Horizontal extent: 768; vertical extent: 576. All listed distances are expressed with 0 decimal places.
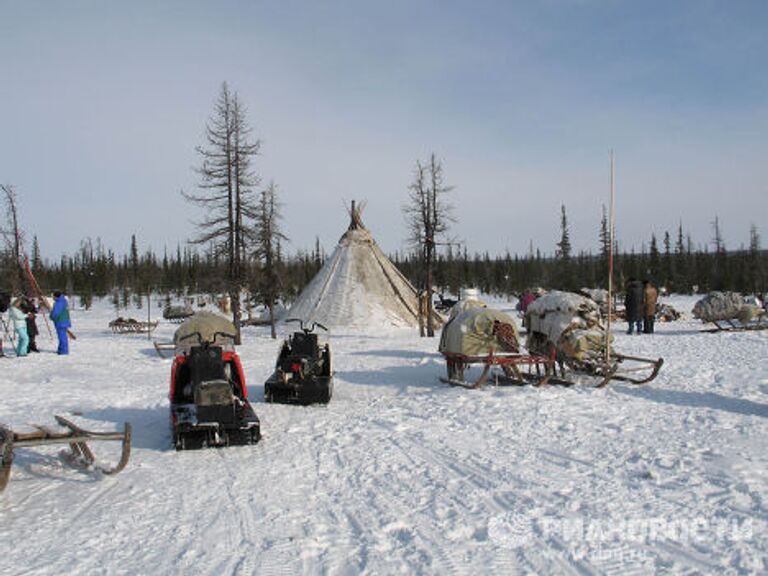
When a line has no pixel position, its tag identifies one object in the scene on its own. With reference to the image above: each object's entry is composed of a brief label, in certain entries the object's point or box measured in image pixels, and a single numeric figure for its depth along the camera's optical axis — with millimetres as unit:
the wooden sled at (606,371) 10391
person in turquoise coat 16328
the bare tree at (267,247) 21562
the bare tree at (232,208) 20078
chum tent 24609
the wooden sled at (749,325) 19438
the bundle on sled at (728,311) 21188
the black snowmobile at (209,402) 7121
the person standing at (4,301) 17875
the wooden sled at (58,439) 5375
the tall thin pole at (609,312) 10079
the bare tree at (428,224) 21500
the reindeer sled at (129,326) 26117
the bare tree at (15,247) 28744
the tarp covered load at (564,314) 11031
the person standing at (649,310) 19969
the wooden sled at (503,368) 10547
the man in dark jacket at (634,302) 19125
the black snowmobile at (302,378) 9820
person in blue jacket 16484
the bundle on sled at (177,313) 37844
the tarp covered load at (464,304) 13602
